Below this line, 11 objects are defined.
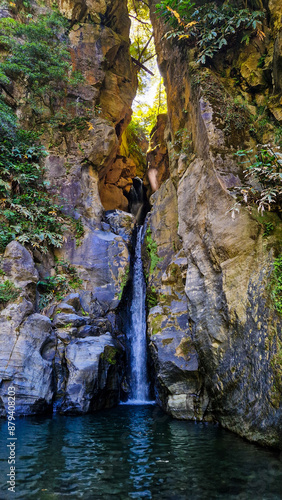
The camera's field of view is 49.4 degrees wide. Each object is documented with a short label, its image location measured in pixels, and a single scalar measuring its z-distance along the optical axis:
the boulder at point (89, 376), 9.24
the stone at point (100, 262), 12.87
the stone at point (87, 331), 10.47
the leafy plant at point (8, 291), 9.75
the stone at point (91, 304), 11.93
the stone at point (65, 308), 11.03
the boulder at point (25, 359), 8.71
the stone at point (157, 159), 18.84
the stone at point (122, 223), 15.70
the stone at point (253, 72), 9.32
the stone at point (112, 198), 19.45
